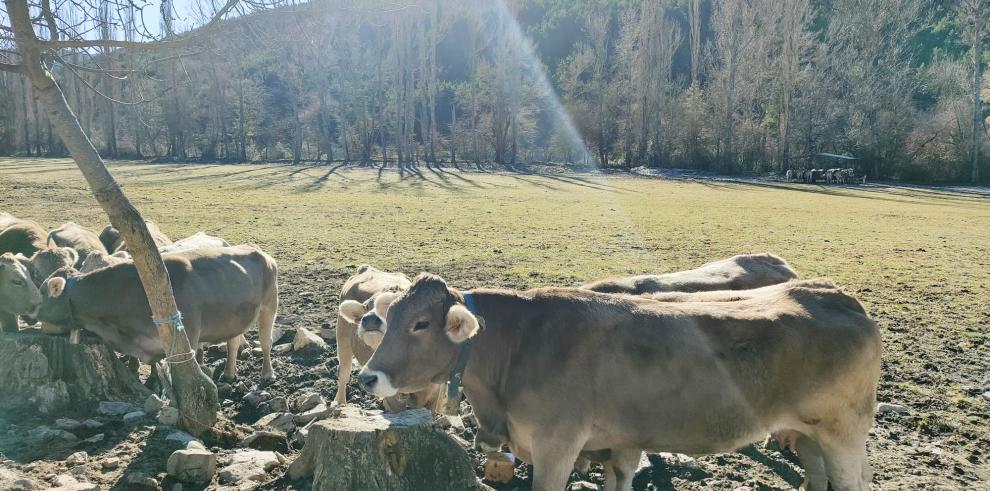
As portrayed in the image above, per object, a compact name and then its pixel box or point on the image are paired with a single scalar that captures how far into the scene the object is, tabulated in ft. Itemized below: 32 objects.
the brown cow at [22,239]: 42.86
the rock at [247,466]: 19.08
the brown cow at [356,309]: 19.84
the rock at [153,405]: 23.91
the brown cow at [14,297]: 27.73
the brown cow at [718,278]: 26.55
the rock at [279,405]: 25.30
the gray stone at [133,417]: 22.71
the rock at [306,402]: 25.48
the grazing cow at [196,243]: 38.83
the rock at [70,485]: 16.82
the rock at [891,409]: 24.65
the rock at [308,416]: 23.93
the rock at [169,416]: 22.50
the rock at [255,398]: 26.25
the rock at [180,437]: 21.09
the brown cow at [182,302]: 25.59
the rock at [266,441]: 21.71
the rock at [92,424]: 22.04
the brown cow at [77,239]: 42.50
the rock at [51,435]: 20.66
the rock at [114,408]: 23.65
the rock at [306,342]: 31.81
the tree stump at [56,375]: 22.88
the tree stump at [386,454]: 16.21
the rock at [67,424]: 21.69
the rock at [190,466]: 18.88
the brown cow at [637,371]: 16.72
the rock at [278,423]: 23.70
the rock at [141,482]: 18.03
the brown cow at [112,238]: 46.52
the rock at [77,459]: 19.27
